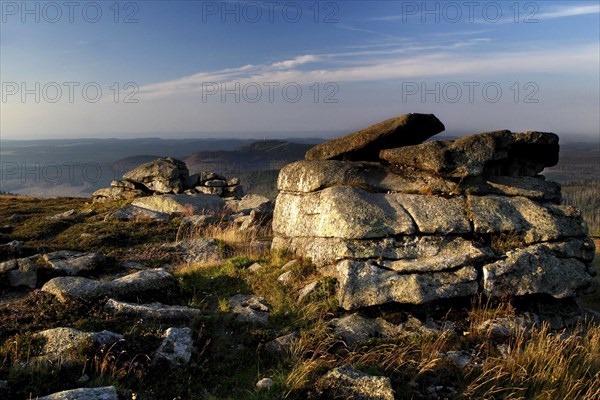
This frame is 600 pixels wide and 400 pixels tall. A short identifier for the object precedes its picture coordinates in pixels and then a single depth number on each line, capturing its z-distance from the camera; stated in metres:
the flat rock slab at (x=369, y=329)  9.91
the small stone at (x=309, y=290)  11.76
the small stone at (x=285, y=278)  12.80
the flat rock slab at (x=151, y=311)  10.38
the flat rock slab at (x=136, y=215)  29.23
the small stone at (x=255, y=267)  14.22
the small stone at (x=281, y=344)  9.34
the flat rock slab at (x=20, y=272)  13.88
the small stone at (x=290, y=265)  13.41
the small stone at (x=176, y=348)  8.43
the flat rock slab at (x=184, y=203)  34.56
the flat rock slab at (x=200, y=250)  17.66
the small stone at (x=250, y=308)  10.77
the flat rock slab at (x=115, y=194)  46.16
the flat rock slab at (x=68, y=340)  8.18
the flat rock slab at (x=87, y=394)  6.64
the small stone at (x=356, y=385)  7.57
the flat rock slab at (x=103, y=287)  11.20
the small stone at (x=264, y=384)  7.90
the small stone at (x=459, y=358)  9.07
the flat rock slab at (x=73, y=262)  15.19
